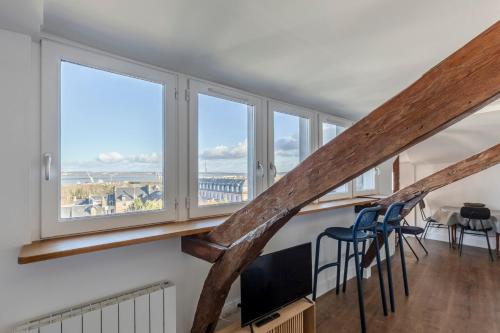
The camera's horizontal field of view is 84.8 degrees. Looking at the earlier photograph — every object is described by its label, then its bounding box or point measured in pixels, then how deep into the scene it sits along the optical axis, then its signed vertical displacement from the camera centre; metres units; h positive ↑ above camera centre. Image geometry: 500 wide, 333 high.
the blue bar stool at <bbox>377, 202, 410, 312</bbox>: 2.93 -0.71
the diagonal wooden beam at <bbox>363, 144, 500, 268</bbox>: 3.06 -0.14
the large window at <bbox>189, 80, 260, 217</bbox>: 2.12 +0.16
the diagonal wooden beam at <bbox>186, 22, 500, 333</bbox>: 0.85 +0.10
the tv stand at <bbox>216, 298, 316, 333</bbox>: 1.95 -1.16
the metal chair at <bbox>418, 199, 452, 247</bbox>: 5.38 -1.13
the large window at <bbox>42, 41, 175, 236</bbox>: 1.51 +0.17
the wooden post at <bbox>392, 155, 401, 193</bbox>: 5.86 -0.19
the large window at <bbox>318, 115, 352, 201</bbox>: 3.32 +0.47
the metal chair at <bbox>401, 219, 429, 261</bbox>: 4.65 -1.07
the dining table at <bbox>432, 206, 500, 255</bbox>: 4.61 -0.94
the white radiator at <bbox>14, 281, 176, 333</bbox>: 1.36 -0.79
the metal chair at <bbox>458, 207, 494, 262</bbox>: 4.45 -0.82
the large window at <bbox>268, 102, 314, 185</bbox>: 2.71 +0.33
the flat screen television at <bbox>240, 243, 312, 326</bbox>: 2.00 -0.91
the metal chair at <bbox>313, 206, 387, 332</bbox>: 2.61 -0.68
